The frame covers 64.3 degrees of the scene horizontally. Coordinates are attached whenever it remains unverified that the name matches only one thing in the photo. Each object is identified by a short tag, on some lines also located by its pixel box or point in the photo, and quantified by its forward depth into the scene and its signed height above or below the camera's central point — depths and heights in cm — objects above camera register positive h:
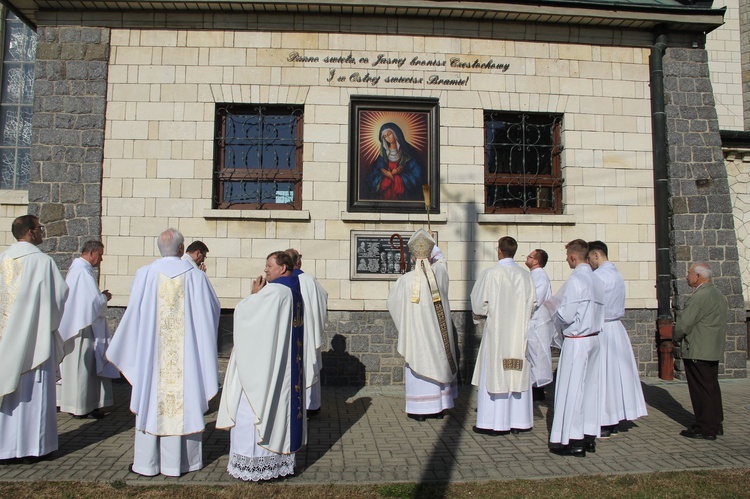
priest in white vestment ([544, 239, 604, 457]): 574 -85
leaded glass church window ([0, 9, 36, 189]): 1145 +335
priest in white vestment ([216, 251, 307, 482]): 478 -92
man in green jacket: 625 -66
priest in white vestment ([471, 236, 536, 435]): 655 -75
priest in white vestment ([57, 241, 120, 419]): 674 -83
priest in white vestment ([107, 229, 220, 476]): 500 -73
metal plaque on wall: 942 +36
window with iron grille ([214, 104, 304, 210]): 971 +199
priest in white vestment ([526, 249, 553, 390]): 779 -85
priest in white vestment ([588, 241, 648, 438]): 647 -88
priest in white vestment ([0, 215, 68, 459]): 524 -64
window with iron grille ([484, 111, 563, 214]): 1009 +203
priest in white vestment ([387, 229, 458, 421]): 718 -65
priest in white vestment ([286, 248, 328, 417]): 707 -47
